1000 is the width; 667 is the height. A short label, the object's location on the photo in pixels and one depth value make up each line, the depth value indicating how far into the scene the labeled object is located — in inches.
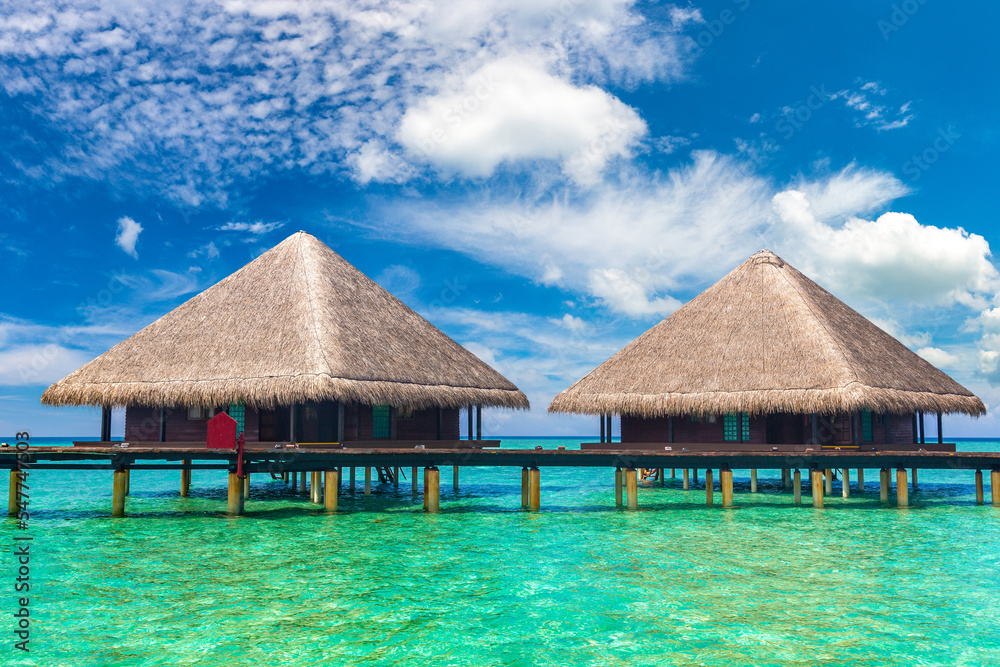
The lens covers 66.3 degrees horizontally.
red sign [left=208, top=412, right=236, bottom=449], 804.6
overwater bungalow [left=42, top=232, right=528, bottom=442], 852.0
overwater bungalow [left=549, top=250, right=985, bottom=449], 944.9
